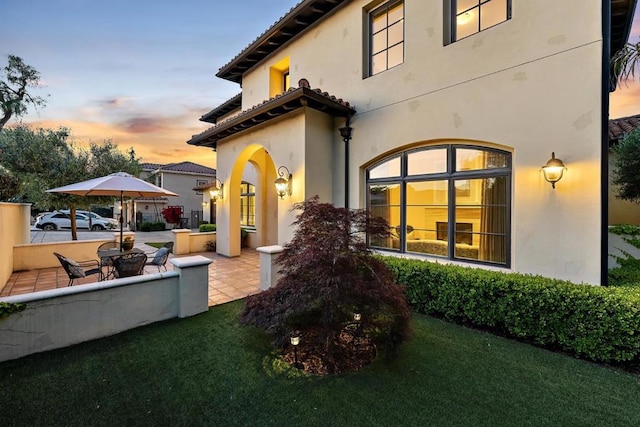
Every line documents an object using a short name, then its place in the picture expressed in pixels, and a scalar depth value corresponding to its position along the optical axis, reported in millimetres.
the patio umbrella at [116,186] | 6180
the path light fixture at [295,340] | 3611
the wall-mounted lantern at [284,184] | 7961
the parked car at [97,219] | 23438
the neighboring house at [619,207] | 8367
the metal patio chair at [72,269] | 5629
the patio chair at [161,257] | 7137
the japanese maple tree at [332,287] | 3422
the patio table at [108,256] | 6461
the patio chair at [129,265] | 5793
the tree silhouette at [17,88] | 11891
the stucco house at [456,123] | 4637
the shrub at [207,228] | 15033
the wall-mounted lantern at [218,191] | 11173
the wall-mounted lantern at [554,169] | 4676
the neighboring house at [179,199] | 26625
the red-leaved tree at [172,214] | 22438
